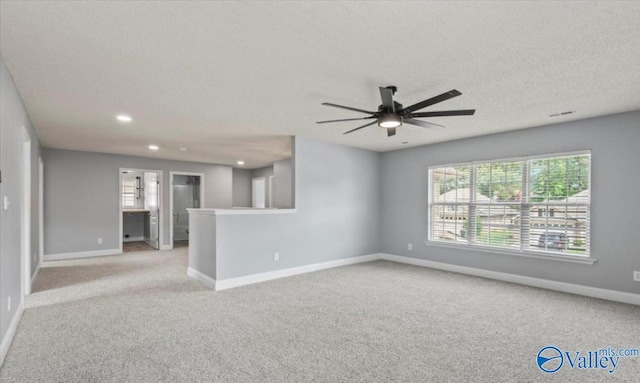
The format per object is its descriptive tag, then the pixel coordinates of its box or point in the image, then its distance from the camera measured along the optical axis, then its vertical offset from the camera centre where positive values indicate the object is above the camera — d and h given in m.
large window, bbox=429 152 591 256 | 4.21 -0.24
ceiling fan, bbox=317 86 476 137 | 2.70 +0.74
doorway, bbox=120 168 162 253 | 7.97 -0.64
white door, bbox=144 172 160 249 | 8.12 -0.45
